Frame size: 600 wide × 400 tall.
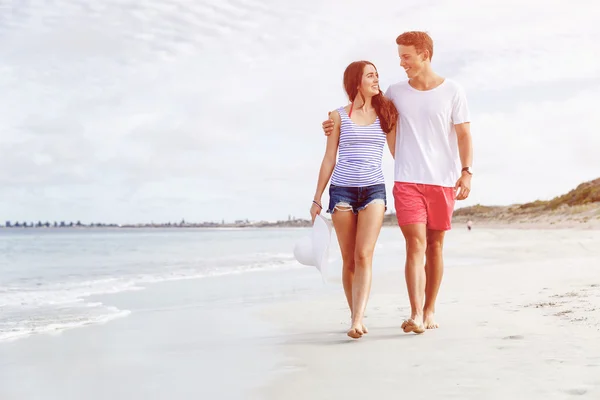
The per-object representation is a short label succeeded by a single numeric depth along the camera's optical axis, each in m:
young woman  4.32
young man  4.44
